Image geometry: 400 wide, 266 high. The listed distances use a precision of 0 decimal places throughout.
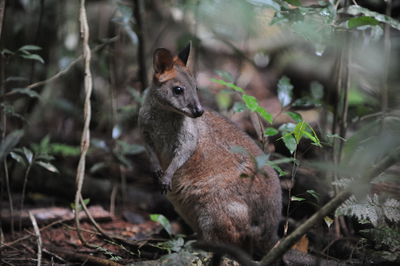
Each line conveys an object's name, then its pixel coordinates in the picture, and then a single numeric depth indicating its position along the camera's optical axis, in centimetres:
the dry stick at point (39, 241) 777
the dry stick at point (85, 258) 820
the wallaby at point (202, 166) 922
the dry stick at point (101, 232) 942
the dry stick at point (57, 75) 986
